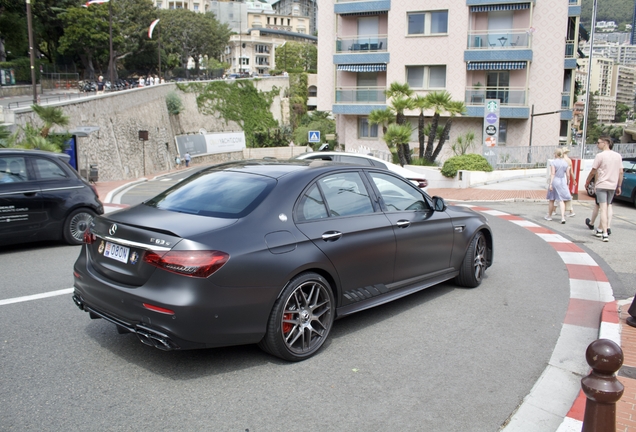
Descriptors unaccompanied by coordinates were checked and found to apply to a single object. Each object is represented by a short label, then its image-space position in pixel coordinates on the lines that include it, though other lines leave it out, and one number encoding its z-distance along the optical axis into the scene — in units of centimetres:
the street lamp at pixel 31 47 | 2700
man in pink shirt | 1025
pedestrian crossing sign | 3075
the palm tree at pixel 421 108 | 2578
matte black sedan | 416
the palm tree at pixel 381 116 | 2664
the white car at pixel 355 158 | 1457
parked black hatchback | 869
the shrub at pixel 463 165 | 2262
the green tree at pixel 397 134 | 2423
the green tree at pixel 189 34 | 9088
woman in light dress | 1265
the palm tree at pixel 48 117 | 2167
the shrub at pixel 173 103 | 5153
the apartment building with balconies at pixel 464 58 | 3619
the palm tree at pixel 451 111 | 2514
